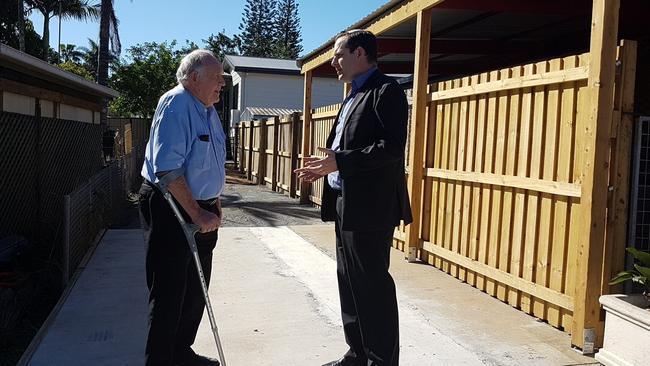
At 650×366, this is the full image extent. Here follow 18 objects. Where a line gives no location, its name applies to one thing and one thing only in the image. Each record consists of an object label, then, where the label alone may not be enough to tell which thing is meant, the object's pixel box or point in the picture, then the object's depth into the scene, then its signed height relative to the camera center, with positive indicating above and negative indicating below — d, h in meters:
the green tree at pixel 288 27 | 63.19 +13.36
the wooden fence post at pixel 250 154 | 18.70 -0.19
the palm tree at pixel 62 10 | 36.50 +9.11
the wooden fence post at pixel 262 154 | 16.62 -0.16
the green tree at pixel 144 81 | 31.06 +3.36
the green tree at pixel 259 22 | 63.94 +13.79
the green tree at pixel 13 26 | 29.25 +5.94
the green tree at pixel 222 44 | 58.00 +10.77
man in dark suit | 3.10 -0.15
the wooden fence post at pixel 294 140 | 13.12 +0.22
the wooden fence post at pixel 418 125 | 6.68 +0.34
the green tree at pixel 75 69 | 41.51 +5.23
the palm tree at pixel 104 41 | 17.80 +3.09
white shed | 25.75 +2.75
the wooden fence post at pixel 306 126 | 11.98 +0.49
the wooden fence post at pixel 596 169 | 3.93 -0.05
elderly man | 3.02 -0.20
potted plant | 3.38 -0.96
